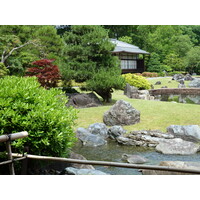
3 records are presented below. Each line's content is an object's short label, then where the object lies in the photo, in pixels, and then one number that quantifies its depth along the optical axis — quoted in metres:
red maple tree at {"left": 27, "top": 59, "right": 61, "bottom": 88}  9.73
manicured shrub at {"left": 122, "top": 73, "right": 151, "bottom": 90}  13.08
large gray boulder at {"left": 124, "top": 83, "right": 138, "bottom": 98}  11.41
